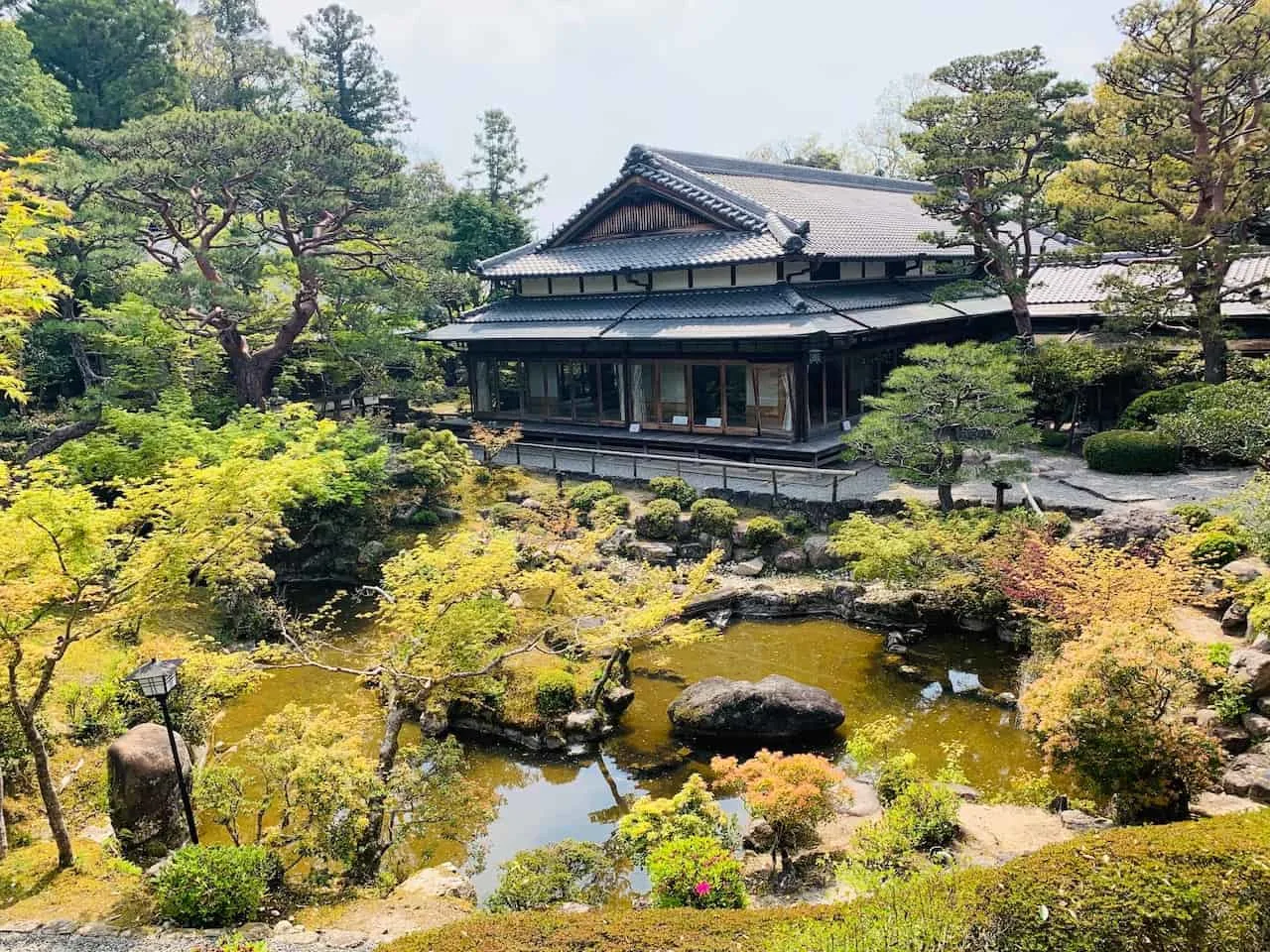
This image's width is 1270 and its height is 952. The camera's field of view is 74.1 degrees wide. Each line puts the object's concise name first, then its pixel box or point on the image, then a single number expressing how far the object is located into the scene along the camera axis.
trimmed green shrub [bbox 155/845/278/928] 7.42
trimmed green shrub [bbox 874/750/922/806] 9.44
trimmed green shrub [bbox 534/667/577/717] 12.26
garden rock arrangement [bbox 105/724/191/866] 9.02
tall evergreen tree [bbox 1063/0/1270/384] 17.33
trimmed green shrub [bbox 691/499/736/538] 17.42
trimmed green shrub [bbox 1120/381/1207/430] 18.70
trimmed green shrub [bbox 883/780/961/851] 8.30
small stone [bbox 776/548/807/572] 16.77
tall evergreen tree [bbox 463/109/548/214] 42.59
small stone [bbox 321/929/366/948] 7.03
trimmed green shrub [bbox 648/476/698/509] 18.67
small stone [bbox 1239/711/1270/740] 9.19
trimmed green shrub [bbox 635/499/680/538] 17.92
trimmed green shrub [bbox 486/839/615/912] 8.01
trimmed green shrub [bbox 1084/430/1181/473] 17.83
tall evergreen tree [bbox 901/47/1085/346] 20.77
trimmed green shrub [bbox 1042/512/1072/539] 14.92
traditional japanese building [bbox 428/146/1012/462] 21.05
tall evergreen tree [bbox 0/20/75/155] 24.28
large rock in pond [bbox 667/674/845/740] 11.68
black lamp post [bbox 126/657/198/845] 8.20
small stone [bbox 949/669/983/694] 12.79
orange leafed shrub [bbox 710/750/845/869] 8.62
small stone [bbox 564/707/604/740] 12.05
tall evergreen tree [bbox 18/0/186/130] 30.61
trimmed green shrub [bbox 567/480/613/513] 19.25
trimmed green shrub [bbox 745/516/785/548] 17.09
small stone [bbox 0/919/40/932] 7.32
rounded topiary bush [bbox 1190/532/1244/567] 12.83
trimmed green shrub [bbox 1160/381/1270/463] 14.17
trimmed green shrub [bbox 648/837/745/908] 7.49
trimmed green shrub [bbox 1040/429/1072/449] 21.25
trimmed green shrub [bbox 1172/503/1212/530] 13.95
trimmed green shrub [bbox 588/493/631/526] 17.66
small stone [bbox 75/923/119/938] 7.27
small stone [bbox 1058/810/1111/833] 8.55
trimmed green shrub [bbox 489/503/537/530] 19.08
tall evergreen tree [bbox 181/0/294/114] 37.09
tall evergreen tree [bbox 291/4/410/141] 40.59
